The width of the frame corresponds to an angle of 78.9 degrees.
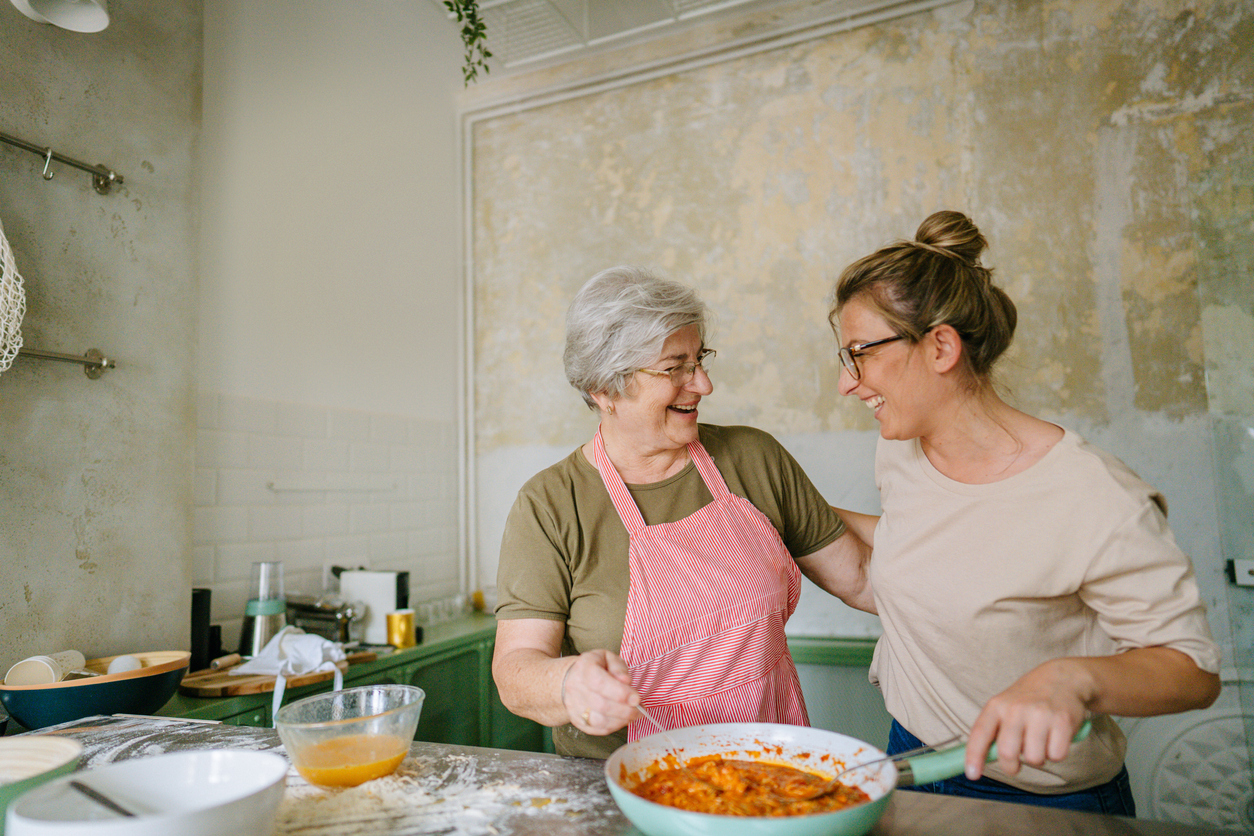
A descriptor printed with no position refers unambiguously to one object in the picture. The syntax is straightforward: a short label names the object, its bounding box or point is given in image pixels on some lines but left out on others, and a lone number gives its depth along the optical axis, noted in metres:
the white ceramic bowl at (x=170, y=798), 0.73
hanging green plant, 2.99
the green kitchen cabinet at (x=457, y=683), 2.74
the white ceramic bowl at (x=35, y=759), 0.93
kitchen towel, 2.30
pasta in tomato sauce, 1.00
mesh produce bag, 1.77
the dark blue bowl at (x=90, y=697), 1.59
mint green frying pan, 0.84
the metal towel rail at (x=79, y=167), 1.90
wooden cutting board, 2.14
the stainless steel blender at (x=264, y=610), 2.54
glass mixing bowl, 1.10
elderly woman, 1.58
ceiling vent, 3.59
